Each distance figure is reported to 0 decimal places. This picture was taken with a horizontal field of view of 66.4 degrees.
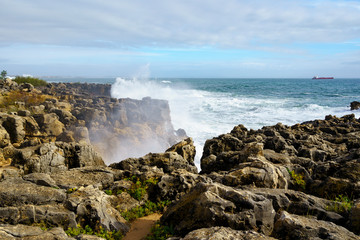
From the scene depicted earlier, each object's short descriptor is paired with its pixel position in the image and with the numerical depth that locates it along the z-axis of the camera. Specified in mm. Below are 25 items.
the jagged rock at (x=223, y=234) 5207
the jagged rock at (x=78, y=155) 12648
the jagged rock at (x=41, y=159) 11297
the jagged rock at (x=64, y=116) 22469
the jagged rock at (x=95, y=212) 7469
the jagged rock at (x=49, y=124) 19516
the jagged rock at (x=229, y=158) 10992
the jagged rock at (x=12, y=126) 16250
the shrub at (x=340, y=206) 6809
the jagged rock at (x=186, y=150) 14507
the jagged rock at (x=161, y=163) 12195
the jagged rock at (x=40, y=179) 9398
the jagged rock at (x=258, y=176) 8406
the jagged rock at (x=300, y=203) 6699
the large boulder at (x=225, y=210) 6023
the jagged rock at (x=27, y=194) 7680
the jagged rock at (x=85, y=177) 10180
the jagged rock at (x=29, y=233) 5453
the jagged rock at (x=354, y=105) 44953
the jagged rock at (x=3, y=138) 13338
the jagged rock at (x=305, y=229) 5328
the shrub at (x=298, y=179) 9508
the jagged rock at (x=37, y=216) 6785
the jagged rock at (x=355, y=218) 5906
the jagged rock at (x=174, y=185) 9578
